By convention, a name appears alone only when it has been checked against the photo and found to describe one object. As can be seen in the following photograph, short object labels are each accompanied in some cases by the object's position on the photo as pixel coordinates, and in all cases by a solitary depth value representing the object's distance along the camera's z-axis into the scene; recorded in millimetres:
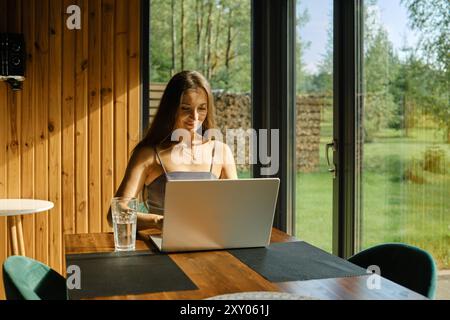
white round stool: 3332
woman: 2742
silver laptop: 1861
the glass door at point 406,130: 2412
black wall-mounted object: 3582
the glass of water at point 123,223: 2021
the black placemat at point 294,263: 1695
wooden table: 1492
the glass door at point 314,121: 3375
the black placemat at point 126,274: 1524
